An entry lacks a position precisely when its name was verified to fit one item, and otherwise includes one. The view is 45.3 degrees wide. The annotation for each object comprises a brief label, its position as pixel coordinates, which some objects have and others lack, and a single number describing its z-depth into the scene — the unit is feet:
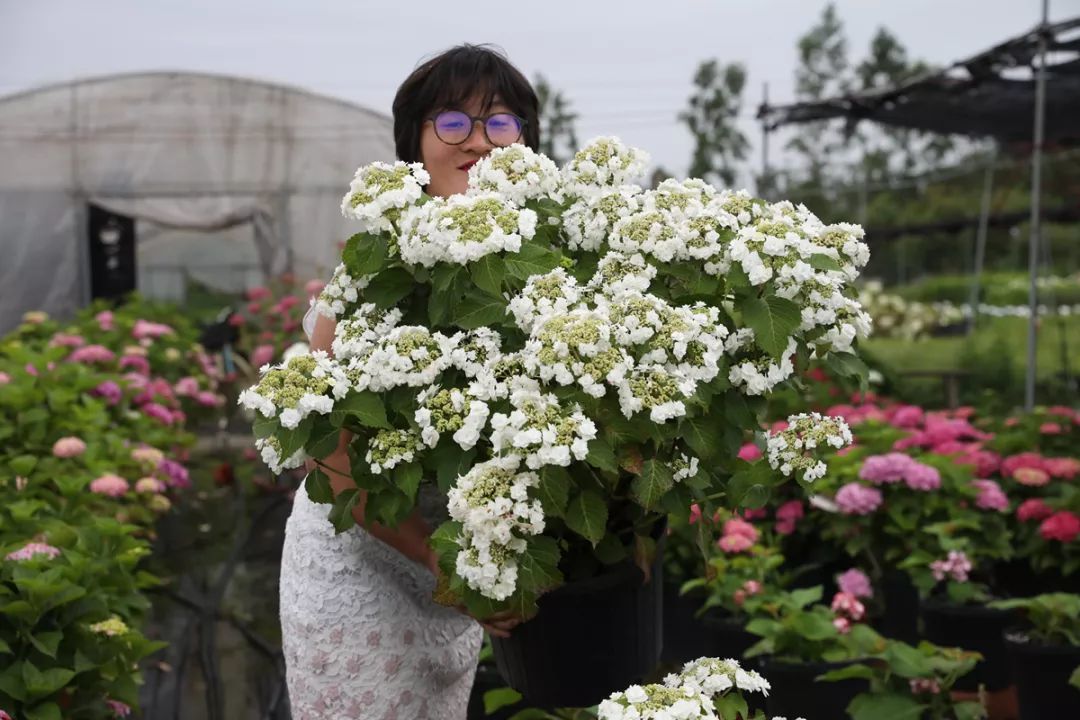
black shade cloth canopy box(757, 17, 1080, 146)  18.83
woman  6.00
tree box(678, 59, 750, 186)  89.63
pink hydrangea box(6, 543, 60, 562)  8.76
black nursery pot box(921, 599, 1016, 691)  12.40
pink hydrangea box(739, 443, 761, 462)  14.44
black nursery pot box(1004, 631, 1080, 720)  10.48
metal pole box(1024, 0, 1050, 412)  18.53
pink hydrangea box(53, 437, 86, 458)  12.87
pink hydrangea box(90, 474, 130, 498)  12.62
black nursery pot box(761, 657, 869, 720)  10.59
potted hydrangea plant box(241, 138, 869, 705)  4.18
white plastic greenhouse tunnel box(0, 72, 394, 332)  40.24
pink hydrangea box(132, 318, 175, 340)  23.03
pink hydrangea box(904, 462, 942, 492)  12.76
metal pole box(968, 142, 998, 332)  27.09
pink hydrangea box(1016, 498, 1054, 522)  12.99
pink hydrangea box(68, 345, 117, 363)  19.39
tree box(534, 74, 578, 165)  80.48
